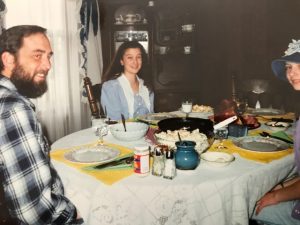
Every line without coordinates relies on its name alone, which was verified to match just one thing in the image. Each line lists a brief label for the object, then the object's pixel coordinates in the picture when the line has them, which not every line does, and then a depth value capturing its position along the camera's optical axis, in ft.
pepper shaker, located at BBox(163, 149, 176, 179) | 3.90
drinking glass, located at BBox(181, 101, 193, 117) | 7.18
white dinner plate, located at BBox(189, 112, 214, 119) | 7.52
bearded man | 3.31
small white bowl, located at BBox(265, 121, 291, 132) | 6.32
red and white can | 3.99
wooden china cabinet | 13.00
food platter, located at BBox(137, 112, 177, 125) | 6.93
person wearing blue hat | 4.59
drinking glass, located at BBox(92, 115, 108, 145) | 5.50
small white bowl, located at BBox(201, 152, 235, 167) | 4.23
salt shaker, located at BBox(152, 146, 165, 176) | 3.95
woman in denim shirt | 8.57
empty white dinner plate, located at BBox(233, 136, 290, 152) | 5.05
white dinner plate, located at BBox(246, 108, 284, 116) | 7.93
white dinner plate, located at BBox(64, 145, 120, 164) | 4.51
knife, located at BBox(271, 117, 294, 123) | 6.86
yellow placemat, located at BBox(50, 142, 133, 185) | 3.87
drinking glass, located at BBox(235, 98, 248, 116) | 7.34
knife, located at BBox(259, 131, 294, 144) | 5.42
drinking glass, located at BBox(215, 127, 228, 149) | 5.15
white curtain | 9.29
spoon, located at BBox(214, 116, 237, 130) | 5.07
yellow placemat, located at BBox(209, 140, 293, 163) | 4.66
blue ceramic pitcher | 4.10
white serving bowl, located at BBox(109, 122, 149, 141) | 5.33
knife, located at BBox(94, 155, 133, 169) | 4.19
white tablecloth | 3.71
